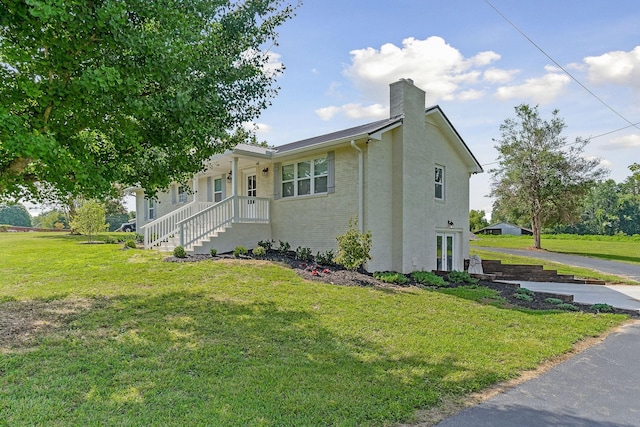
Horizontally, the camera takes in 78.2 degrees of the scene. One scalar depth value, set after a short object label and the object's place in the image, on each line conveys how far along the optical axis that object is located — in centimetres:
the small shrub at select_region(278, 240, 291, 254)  1442
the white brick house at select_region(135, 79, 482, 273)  1311
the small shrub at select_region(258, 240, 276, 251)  1484
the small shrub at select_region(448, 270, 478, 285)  1288
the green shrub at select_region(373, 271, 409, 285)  1147
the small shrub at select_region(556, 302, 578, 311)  946
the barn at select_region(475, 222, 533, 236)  6288
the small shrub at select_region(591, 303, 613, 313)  948
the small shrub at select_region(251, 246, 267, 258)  1334
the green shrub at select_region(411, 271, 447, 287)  1185
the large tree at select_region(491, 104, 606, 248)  2969
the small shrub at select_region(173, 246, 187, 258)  1234
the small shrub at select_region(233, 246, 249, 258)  1327
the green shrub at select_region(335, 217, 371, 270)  1162
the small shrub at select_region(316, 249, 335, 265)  1292
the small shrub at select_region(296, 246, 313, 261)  1335
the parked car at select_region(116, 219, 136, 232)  3603
